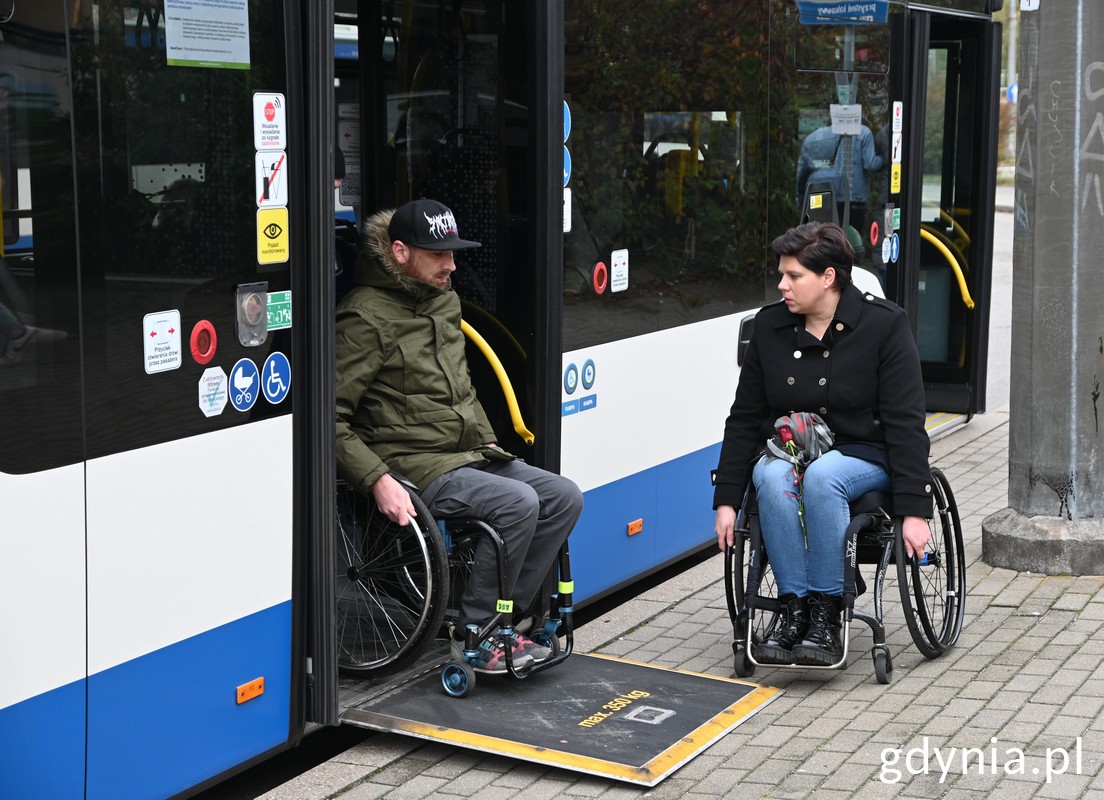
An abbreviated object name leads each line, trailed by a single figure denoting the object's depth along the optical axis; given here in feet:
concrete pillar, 20.67
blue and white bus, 10.89
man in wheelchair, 15.39
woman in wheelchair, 16.19
